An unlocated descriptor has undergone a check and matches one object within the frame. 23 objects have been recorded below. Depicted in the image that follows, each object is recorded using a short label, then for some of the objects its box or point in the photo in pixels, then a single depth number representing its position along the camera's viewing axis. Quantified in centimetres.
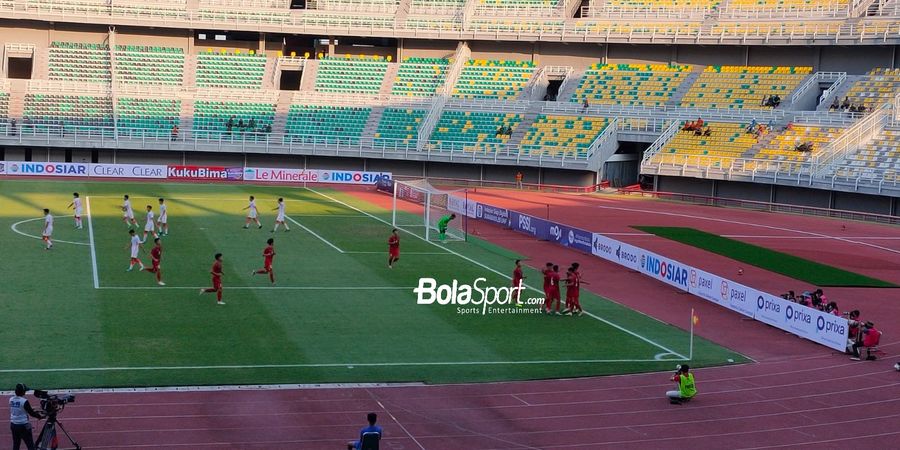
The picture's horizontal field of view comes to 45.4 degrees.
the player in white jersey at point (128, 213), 4140
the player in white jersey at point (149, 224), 3778
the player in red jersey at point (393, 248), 3522
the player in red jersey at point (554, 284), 2892
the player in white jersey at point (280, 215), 4218
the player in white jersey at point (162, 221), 3956
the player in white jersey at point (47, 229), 3619
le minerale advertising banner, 6600
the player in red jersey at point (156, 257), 3081
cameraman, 1652
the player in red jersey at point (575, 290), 2908
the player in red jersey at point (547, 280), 2905
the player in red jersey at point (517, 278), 2972
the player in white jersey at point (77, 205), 4069
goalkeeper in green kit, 4272
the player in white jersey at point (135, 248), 3259
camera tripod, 1667
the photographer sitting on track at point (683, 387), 2114
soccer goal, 4418
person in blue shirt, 1589
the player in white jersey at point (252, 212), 4272
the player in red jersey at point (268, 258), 3132
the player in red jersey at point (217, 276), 2831
